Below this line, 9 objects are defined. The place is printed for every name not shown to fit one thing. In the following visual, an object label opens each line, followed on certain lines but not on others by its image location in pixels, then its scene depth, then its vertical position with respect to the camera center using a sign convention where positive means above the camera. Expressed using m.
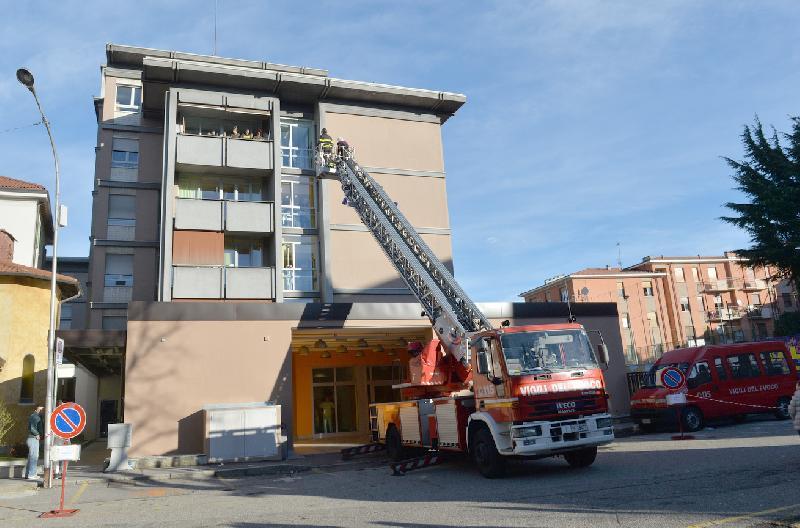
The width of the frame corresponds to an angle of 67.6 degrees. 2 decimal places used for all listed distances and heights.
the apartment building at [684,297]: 58.22 +7.76
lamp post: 12.75 +1.69
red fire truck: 10.16 -0.06
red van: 17.17 -0.33
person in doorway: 23.45 -0.52
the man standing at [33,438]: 13.07 -0.50
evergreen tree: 28.84 +8.03
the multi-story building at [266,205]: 23.55 +8.59
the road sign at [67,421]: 10.10 -0.12
